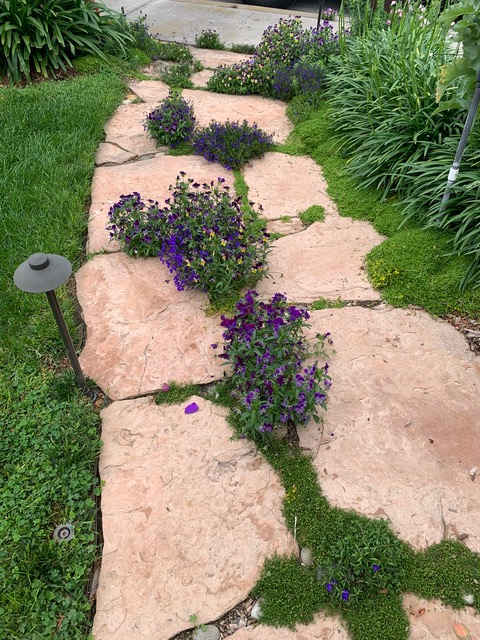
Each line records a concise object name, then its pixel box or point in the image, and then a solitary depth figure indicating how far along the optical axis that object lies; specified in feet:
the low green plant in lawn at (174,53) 21.63
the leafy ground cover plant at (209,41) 23.88
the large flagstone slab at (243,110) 17.12
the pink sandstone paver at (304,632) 6.02
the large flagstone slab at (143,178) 13.20
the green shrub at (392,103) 12.87
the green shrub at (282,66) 18.08
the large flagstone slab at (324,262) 10.78
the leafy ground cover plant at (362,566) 6.28
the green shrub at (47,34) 18.58
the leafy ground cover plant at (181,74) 20.12
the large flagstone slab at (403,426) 7.19
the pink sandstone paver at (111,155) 15.28
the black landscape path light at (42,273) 6.81
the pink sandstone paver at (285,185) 13.41
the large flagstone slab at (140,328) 9.14
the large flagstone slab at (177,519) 6.34
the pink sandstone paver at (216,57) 22.20
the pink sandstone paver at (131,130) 16.05
